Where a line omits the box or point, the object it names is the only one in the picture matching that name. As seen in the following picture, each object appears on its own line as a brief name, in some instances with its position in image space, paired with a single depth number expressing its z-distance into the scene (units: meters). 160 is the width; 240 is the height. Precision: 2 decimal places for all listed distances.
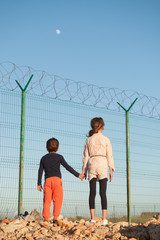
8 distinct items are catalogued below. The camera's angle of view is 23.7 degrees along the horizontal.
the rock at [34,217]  6.18
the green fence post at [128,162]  8.54
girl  6.16
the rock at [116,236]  5.10
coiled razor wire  7.33
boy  6.28
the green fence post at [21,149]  7.05
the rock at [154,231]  5.14
